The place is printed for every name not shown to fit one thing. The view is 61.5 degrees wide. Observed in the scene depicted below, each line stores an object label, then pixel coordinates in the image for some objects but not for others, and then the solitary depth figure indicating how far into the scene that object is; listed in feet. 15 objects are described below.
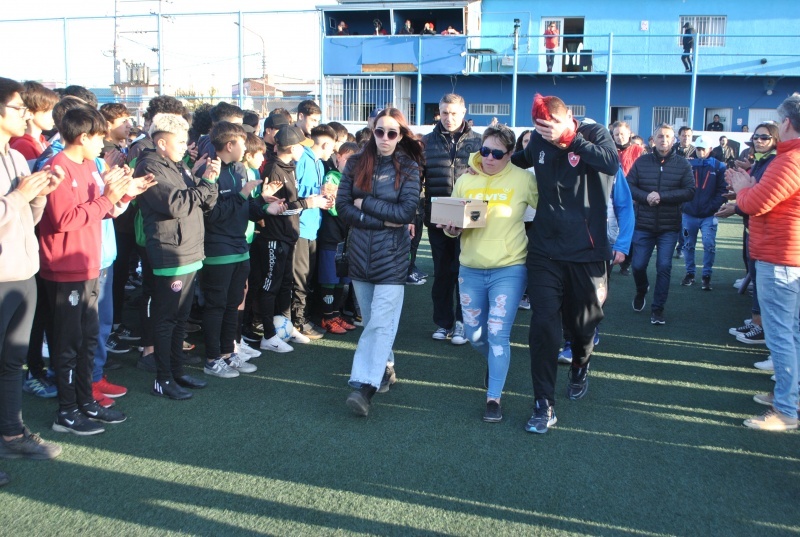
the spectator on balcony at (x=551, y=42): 79.10
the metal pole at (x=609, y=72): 62.13
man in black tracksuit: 14.08
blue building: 77.15
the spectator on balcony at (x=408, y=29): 79.77
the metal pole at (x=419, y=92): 66.08
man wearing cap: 29.60
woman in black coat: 15.11
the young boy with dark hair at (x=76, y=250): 12.94
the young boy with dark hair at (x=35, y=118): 15.40
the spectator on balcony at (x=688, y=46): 75.87
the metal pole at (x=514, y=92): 63.05
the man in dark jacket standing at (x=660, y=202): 23.66
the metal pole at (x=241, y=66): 60.46
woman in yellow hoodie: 14.60
